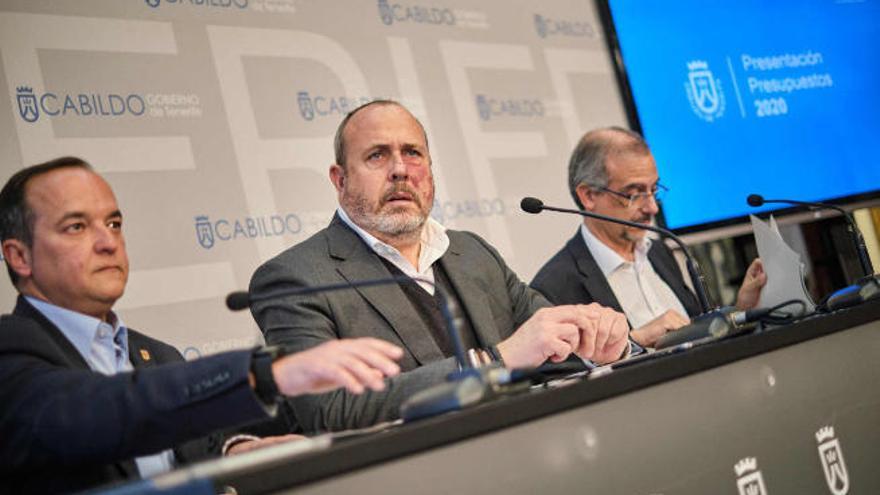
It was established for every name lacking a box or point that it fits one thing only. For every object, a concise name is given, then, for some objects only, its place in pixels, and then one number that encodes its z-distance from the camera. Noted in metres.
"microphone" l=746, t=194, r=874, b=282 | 3.29
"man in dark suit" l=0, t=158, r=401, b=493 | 1.80
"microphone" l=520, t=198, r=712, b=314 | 2.96
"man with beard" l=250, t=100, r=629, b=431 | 2.54
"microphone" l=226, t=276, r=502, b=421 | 1.86
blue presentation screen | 5.11
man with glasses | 3.84
